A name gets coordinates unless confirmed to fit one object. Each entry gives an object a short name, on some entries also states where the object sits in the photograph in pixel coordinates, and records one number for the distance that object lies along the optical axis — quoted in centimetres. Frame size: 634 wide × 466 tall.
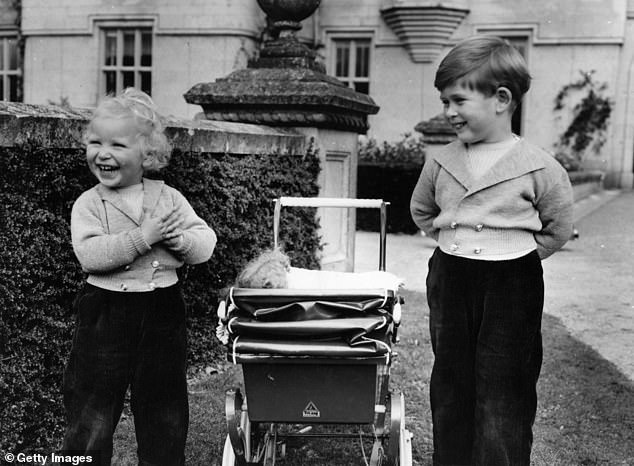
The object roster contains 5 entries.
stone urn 619
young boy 307
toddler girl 298
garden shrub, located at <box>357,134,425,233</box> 1286
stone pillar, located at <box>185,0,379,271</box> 576
